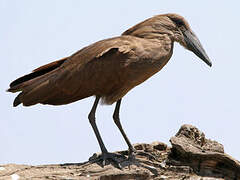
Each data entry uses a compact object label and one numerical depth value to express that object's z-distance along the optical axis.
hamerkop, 13.56
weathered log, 12.53
